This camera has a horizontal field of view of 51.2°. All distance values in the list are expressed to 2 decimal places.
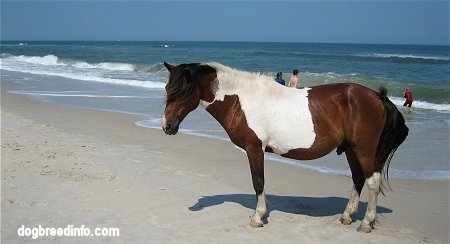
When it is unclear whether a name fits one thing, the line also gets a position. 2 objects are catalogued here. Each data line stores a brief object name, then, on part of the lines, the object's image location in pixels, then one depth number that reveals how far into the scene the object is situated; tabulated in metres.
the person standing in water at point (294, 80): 12.10
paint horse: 5.00
